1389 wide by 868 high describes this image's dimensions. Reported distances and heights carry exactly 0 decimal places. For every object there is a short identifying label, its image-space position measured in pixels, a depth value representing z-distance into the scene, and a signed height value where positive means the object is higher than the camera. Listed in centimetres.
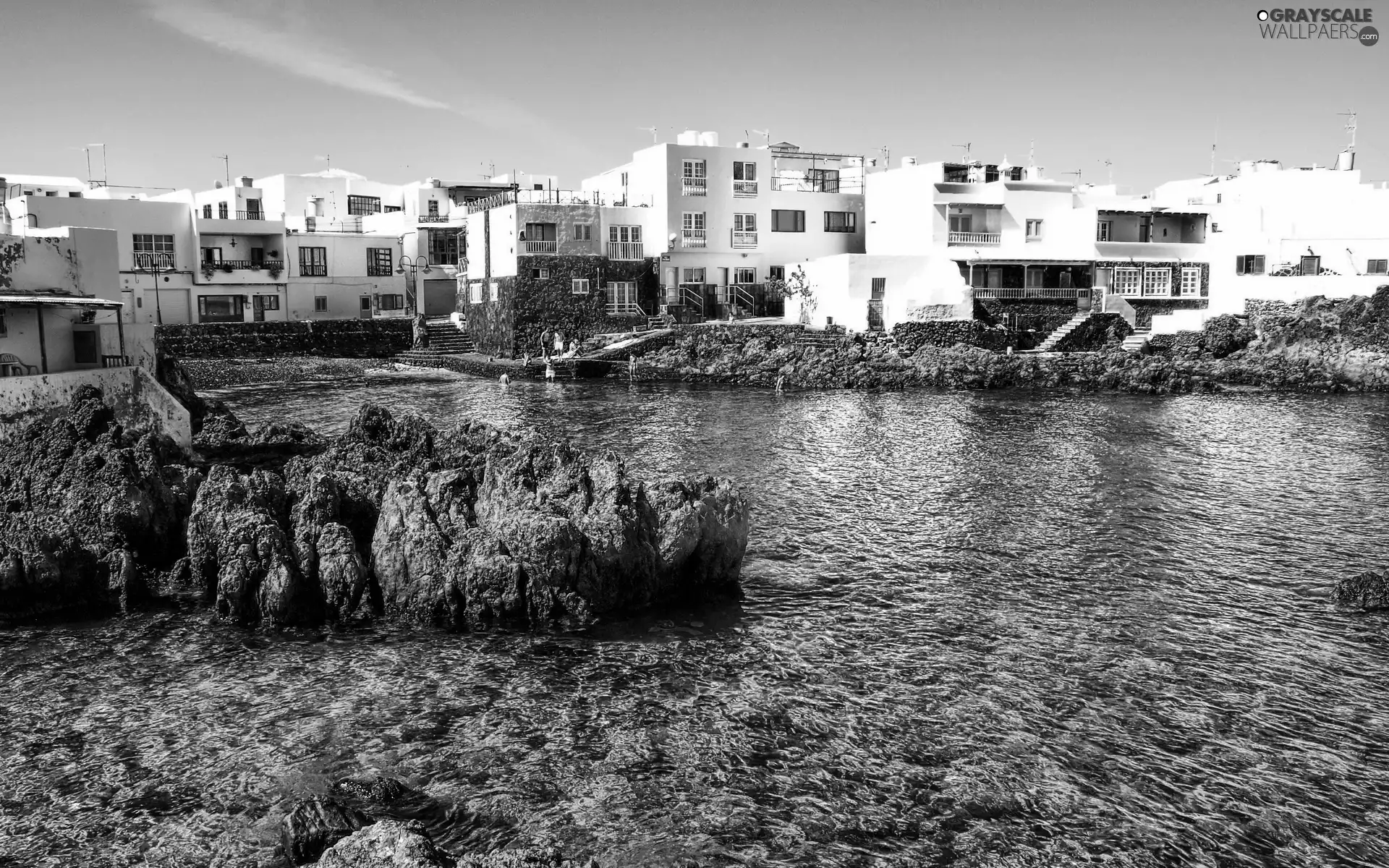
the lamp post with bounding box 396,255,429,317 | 7541 +396
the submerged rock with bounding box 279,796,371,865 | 1139 -528
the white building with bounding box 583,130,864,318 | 6544 +625
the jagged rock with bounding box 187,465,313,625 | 1825 -394
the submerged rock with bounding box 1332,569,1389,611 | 1942 -495
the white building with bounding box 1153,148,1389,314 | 5931 +468
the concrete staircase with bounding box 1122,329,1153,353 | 5928 -142
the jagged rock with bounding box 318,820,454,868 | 998 -486
